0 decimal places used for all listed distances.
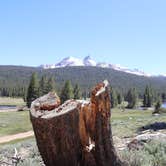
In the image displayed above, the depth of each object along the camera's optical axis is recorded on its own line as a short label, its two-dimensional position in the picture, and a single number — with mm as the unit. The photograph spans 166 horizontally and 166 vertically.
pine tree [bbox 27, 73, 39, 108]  50780
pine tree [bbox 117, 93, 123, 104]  78909
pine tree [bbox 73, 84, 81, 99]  58547
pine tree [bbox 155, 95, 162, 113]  58081
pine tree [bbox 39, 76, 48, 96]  53699
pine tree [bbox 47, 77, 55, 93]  55146
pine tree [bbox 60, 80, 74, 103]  50256
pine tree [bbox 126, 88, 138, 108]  76394
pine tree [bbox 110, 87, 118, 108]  71736
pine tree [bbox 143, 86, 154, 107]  77879
